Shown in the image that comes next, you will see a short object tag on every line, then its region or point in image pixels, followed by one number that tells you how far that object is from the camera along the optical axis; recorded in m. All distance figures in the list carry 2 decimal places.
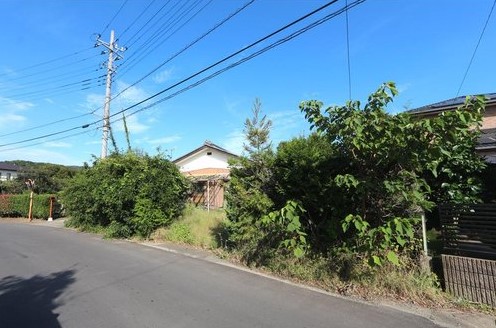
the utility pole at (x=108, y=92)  22.91
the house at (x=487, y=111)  10.30
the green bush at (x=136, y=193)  14.17
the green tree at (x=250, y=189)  9.05
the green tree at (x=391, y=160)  5.64
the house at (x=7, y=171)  70.25
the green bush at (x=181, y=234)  12.59
